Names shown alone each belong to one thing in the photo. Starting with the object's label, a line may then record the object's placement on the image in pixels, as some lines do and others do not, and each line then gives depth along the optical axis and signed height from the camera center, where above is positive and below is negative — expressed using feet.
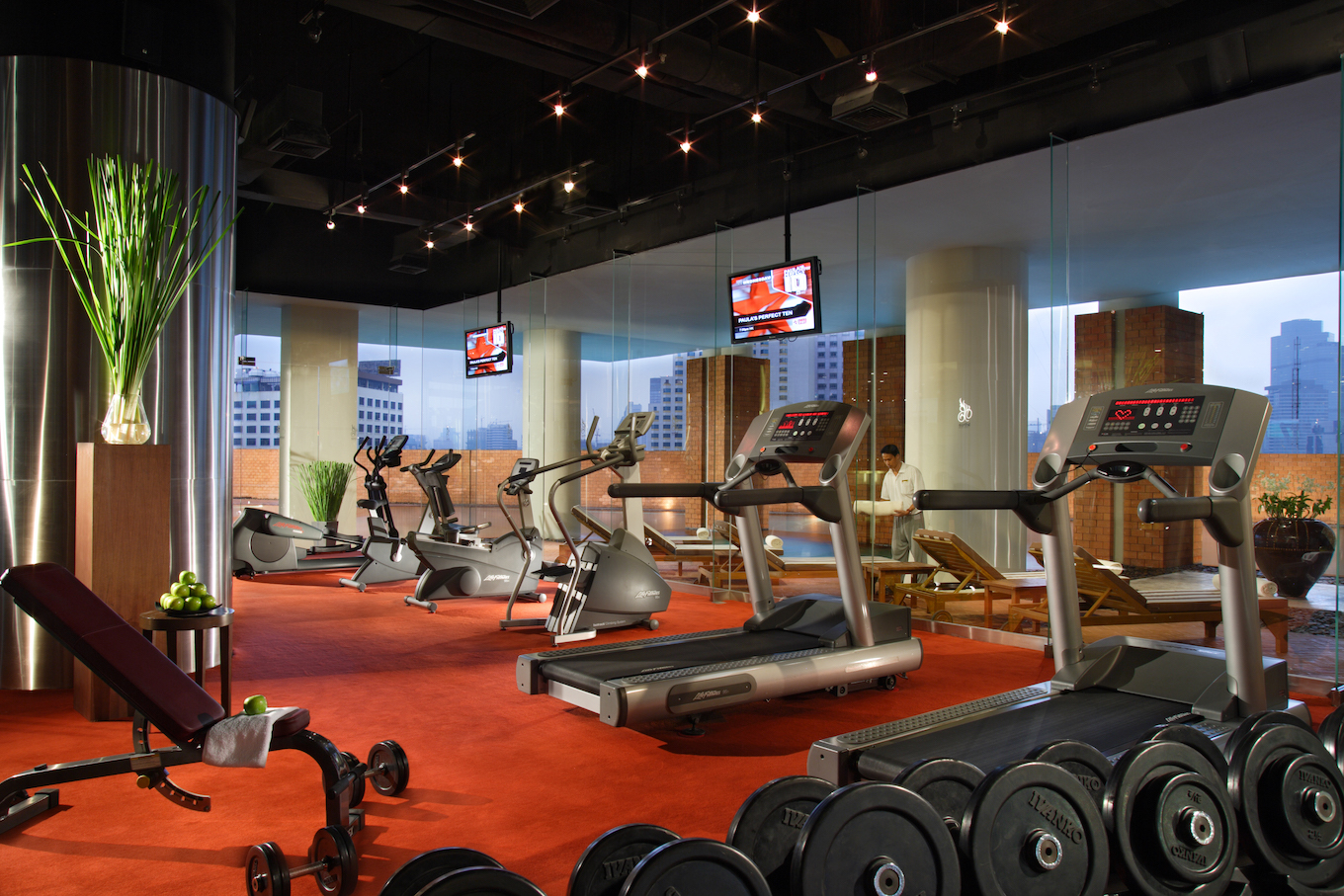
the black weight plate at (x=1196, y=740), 6.88 -2.25
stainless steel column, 13.89 +1.69
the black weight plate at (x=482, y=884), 4.54 -2.23
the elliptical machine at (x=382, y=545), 26.63 -2.75
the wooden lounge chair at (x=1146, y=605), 15.02 -2.72
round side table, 10.69 -2.09
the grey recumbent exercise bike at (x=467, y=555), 21.69 -2.66
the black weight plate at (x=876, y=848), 5.17 -2.36
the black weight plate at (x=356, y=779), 8.76 -3.24
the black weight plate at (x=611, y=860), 5.17 -2.41
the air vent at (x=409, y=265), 31.63 +6.77
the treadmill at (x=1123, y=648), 9.14 -2.38
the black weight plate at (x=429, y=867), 4.77 -2.30
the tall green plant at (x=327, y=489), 32.35 -1.29
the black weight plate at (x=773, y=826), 5.74 -2.44
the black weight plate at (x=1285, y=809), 6.82 -2.77
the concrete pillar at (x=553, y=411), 36.94 +1.83
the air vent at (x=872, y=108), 16.94 +6.70
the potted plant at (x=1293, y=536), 14.32 -1.39
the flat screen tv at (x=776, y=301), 20.75 +3.68
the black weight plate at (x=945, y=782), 6.17 -2.35
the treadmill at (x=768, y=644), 11.84 -3.03
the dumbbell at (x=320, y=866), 6.93 -3.32
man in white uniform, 22.75 -1.19
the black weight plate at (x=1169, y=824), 6.17 -2.65
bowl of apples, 10.96 -1.80
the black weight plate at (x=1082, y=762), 6.79 -2.40
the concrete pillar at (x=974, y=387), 22.74 +1.75
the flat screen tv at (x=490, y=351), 31.55 +3.75
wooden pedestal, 11.94 -1.06
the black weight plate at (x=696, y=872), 4.75 -2.29
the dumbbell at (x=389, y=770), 9.58 -3.42
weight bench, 8.08 -2.36
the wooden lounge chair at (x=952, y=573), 18.70 -2.62
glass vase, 12.42 +0.44
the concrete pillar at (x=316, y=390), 37.29 +2.72
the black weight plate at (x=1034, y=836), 5.61 -2.49
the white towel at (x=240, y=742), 7.88 -2.58
